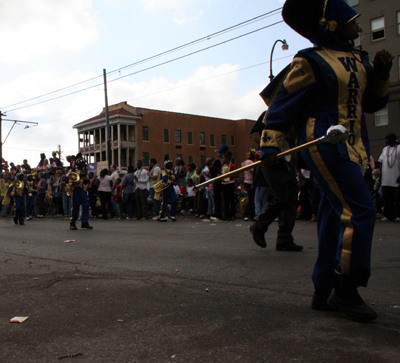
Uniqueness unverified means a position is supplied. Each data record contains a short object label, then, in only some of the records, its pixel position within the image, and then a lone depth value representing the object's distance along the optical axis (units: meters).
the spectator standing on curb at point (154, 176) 14.97
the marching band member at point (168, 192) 13.60
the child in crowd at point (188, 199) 16.08
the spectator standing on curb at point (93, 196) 17.17
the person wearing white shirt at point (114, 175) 17.70
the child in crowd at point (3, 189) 21.52
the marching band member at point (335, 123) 2.90
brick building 65.69
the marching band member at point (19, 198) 14.74
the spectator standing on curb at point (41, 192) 20.30
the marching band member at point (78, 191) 11.23
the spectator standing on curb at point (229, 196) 12.72
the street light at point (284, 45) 19.61
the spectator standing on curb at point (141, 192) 15.55
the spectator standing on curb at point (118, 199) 16.45
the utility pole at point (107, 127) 33.65
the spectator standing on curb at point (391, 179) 10.48
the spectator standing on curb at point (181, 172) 16.97
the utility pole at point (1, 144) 39.04
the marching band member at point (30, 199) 16.99
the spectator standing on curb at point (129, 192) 16.12
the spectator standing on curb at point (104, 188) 16.62
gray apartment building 34.19
